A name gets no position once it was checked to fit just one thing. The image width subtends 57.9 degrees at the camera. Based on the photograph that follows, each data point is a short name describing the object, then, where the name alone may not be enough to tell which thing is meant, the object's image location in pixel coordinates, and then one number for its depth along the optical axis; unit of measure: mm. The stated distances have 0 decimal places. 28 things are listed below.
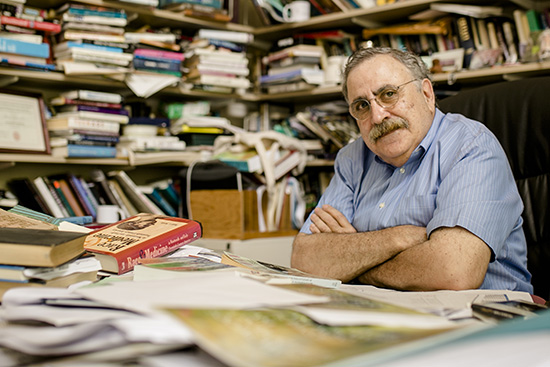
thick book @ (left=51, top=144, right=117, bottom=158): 2277
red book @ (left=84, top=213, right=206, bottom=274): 832
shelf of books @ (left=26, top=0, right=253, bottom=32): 2355
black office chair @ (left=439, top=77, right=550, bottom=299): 1350
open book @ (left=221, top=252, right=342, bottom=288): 681
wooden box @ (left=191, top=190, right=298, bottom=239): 2393
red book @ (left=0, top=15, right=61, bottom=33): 2076
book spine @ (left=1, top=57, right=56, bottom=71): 2064
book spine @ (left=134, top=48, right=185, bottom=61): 2465
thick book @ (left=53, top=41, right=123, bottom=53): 2238
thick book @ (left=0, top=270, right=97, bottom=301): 643
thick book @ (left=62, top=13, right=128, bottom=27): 2256
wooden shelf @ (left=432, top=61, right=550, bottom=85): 2072
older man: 1160
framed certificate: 2191
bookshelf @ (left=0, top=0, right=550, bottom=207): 2178
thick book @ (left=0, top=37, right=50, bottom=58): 2039
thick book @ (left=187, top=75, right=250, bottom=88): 2670
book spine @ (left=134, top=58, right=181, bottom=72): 2457
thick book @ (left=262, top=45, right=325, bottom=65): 2732
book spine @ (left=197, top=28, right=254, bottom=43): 2677
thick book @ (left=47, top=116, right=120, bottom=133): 2281
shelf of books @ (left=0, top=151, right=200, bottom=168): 2170
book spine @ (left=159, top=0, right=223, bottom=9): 2594
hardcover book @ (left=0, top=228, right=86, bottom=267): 616
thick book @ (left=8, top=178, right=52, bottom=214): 2217
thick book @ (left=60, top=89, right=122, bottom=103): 2318
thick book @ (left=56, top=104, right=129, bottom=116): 2334
